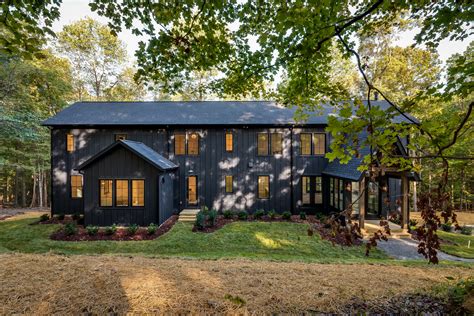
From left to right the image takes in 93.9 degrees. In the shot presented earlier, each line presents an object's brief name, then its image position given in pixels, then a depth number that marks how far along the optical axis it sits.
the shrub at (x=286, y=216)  12.55
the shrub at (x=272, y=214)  12.88
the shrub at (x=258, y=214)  12.92
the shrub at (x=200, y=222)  10.55
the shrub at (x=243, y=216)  12.63
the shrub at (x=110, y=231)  9.79
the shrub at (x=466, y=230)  11.03
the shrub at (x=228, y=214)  12.72
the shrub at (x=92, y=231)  9.70
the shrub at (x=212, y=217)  11.16
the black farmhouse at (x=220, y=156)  13.96
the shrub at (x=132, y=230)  9.79
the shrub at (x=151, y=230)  9.83
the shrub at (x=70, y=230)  9.70
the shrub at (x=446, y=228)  11.56
